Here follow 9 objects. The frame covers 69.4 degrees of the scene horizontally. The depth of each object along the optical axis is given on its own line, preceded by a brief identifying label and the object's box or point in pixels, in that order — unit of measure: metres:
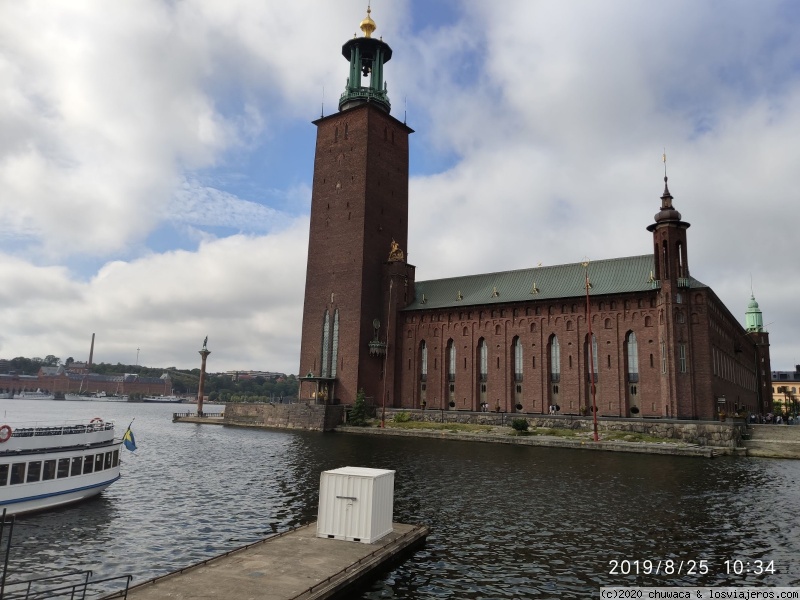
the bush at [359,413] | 79.94
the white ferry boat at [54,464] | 25.44
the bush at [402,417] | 76.47
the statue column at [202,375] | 111.47
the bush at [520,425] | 63.31
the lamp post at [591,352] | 58.12
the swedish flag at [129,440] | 31.92
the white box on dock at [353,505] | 19.00
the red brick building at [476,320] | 66.62
